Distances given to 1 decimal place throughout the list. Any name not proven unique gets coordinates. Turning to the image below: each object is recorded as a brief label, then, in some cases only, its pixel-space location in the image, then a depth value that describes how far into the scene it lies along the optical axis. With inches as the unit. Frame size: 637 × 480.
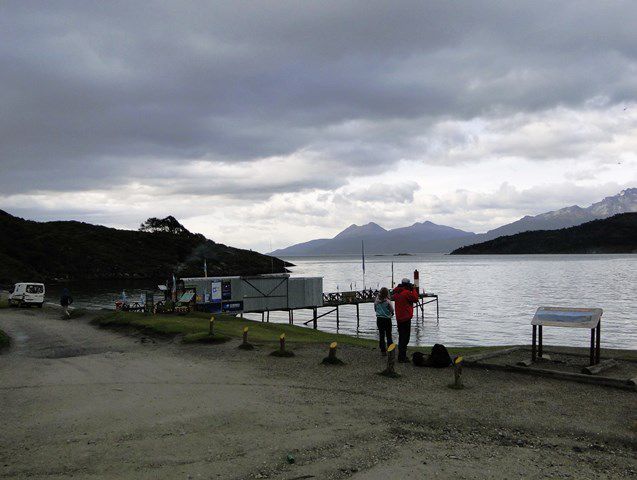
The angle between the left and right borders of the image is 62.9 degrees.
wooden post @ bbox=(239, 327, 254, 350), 769.6
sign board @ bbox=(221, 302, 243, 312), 1679.4
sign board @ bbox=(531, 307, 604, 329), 579.2
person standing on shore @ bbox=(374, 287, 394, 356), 677.9
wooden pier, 2225.0
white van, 1804.9
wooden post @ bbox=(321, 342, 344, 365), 643.5
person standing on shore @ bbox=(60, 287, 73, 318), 1434.5
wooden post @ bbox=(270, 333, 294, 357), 704.4
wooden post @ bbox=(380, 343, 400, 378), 566.6
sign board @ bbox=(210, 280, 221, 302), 1631.4
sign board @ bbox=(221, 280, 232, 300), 1683.1
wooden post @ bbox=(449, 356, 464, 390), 500.7
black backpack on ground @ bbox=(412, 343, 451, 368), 605.2
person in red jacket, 644.7
